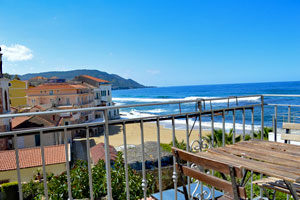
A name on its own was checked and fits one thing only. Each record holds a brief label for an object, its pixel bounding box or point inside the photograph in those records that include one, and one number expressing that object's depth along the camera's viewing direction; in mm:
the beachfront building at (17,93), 46406
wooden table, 1635
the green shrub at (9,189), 9375
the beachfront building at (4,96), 23492
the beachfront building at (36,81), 60812
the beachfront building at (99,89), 46000
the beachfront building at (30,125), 19122
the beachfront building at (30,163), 10148
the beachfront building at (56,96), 36875
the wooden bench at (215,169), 1290
